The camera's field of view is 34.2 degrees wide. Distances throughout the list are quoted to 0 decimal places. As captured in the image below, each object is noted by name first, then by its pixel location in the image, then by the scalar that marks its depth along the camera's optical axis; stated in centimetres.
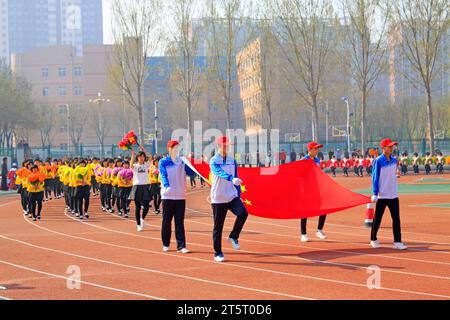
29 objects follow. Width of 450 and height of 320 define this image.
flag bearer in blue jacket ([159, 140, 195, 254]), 1402
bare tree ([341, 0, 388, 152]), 5109
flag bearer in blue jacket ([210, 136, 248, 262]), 1287
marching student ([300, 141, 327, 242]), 1548
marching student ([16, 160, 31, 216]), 2394
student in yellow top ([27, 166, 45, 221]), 2273
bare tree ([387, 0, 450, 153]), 4894
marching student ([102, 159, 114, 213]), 2544
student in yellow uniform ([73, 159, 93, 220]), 2253
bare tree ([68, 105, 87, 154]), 10000
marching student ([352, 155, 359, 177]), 5076
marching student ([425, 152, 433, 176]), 4969
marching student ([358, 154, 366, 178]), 5025
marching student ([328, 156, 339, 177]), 5284
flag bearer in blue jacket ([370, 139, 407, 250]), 1393
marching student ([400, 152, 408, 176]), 4997
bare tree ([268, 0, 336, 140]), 5350
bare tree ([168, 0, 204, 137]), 5523
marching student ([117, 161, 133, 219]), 2303
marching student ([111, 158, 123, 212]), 2383
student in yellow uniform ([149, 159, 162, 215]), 2502
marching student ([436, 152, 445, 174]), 4953
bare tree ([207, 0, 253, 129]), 5628
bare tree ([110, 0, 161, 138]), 5422
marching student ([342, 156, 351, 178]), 5162
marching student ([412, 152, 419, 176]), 5028
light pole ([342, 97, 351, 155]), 6058
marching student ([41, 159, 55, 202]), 3288
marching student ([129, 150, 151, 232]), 1872
